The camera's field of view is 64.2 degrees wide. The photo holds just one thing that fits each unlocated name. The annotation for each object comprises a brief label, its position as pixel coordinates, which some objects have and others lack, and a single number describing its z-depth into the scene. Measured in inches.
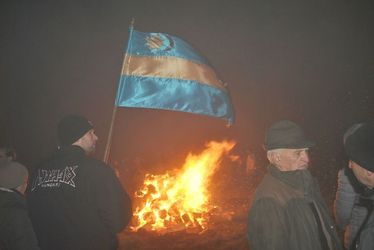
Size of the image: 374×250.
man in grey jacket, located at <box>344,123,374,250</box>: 89.8
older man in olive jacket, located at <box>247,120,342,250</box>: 101.0
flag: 188.2
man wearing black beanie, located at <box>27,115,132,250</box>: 128.4
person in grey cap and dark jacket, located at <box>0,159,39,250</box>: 124.9
